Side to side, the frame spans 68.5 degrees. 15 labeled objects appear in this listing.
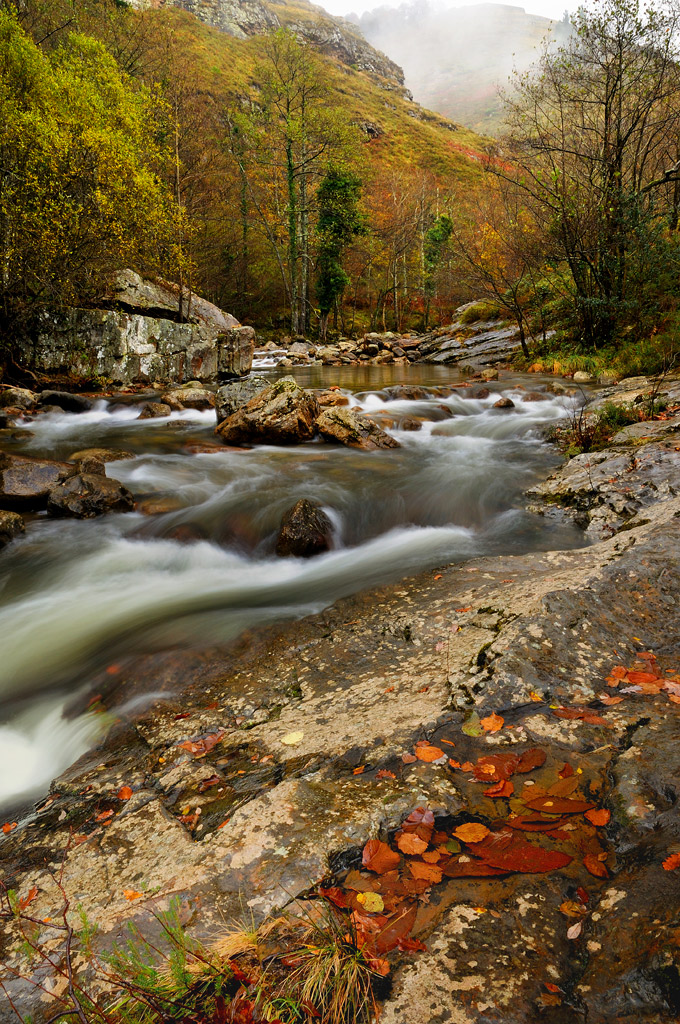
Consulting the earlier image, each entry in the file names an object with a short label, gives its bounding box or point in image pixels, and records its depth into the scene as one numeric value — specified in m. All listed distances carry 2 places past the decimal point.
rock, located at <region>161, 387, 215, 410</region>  13.20
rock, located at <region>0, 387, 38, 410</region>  12.01
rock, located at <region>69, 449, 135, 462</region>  8.07
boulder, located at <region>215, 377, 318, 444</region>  9.49
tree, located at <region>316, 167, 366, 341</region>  29.22
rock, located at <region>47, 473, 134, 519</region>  6.47
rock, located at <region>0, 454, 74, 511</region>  6.56
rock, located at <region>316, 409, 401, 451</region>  9.40
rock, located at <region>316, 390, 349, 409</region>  12.34
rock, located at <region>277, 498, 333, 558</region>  5.61
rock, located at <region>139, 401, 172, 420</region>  12.51
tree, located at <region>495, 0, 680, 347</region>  11.72
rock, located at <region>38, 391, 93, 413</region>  12.38
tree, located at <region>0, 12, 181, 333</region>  11.27
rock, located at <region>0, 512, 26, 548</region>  5.77
